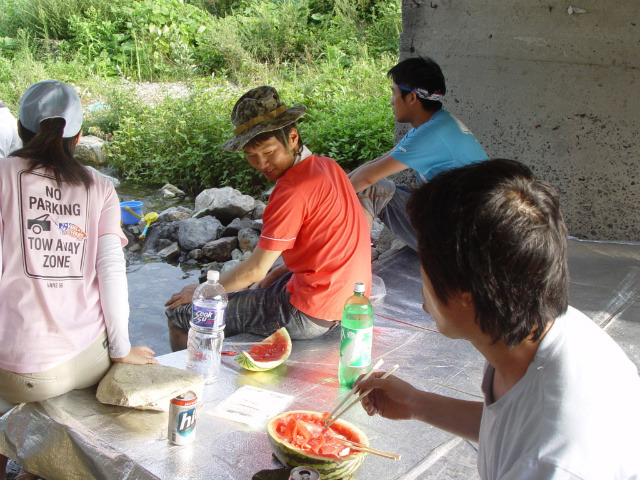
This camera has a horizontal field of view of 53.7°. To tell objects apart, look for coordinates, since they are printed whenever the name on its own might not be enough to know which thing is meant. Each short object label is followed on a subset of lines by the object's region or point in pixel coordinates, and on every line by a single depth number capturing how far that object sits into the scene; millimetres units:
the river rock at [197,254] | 7313
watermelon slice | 3141
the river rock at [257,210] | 8273
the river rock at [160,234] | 7804
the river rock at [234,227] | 7742
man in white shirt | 1290
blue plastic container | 8069
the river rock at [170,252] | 7422
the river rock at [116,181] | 10170
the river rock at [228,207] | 8281
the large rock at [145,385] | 2596
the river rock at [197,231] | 7500
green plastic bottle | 3000
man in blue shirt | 4559
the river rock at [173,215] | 8367
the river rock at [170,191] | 9977
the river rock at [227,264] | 6740
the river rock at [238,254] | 7094
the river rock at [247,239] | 7242
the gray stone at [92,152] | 11242
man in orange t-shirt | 3342
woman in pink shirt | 2543
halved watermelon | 2215
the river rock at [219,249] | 7289
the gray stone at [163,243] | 7715
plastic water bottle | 3133
